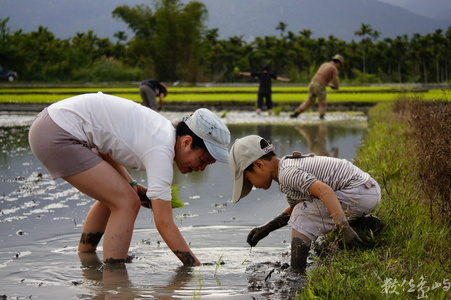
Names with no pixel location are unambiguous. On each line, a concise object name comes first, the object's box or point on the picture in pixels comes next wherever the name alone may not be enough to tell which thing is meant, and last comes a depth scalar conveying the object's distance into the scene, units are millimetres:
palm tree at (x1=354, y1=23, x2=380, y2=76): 64078
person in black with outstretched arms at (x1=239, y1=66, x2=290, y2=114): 21672
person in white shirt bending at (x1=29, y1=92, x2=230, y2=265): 4605
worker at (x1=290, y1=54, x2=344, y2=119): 18594
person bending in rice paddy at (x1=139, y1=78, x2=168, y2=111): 15586
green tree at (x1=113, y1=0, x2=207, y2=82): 52750
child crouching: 4543
